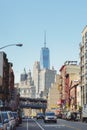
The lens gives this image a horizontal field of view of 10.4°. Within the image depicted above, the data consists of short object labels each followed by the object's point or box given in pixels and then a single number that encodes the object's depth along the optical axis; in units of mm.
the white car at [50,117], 81062
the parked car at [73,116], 113425
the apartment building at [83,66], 148450
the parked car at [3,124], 27681
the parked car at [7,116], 37741
